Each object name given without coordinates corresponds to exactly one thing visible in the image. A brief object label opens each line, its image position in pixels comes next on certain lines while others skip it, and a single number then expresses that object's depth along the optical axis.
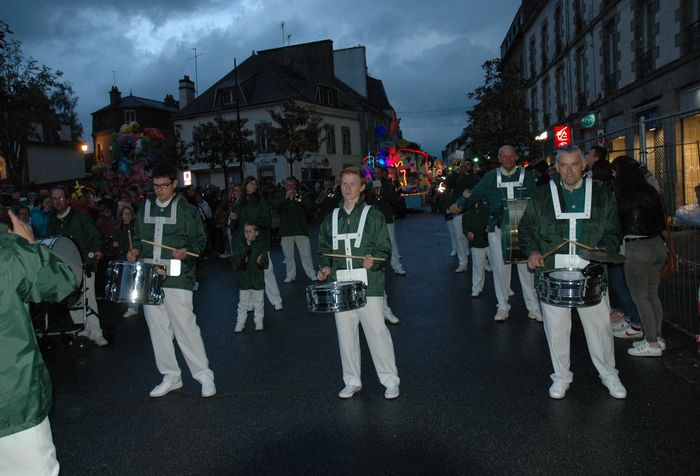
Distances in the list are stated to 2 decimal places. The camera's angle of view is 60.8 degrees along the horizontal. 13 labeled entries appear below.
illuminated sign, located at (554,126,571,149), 20.34
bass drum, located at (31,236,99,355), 6.91
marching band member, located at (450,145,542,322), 7.40
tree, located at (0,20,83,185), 28.33
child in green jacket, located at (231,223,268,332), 8.20
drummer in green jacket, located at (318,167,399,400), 5.01
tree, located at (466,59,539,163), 24.53
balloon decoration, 28.61
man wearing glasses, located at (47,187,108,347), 7.72
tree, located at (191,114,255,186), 35.28
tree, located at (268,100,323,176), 35.12
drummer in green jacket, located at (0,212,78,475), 2.70
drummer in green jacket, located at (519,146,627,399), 4.80
